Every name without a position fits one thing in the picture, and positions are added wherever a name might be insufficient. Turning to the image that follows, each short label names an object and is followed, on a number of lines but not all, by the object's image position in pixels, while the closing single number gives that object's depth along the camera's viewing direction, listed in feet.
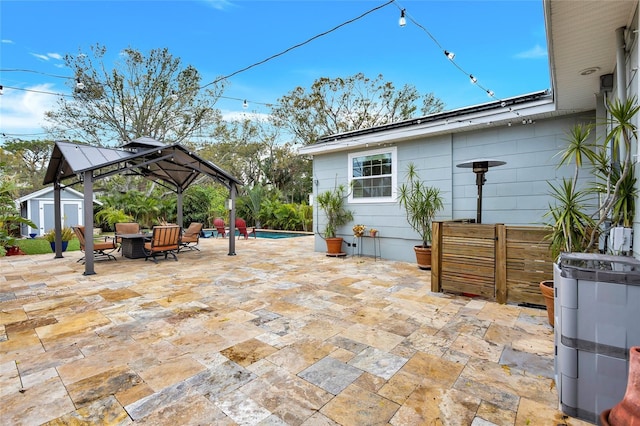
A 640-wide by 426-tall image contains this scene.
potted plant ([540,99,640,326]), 7.55
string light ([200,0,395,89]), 15.75
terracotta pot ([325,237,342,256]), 25.86
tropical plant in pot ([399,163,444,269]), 20.43
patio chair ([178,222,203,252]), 30.09
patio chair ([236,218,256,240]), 40.34
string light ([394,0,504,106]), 15.03
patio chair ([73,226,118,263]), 22.70
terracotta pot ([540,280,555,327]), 10.41
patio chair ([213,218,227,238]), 41.65
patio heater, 16.25
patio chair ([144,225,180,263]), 23.35
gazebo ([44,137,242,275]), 19.84
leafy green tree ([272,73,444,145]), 59.77
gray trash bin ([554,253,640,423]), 5.40
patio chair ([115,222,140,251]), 29.48
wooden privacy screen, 12.27
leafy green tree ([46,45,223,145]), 48.29
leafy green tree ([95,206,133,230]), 44.06
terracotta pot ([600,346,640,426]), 3.91
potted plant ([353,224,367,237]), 24.99
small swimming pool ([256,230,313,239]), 46.14
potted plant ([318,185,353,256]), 25.99
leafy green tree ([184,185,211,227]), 53.31
